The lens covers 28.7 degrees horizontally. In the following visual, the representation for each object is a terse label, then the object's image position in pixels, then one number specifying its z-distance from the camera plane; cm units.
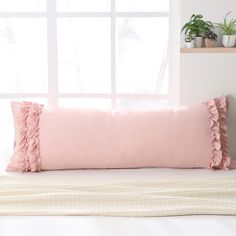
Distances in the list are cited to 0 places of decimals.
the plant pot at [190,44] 233
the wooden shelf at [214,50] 230
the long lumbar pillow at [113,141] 208
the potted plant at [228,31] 230
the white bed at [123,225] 144
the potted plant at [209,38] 231
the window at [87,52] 250
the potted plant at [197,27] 229
